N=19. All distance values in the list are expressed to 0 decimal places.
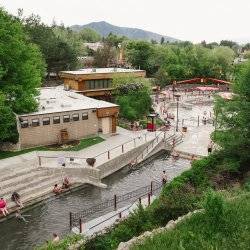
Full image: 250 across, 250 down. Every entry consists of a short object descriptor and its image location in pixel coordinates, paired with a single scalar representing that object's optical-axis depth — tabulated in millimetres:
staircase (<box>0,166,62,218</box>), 18948
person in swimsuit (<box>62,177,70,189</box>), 20297
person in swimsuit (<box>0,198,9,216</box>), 17367
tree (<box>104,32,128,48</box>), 88421
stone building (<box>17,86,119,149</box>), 24554
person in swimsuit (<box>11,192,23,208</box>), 18105
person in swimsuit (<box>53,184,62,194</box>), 19755
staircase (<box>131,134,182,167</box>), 25657
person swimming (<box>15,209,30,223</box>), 17330
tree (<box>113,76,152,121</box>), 32701
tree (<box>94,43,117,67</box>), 58509
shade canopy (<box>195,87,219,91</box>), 49446
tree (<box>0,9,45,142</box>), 23163
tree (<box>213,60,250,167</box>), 20634
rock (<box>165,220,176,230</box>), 10302
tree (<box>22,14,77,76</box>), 45357
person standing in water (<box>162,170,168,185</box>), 21046
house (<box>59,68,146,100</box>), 36231
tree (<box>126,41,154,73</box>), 57624
